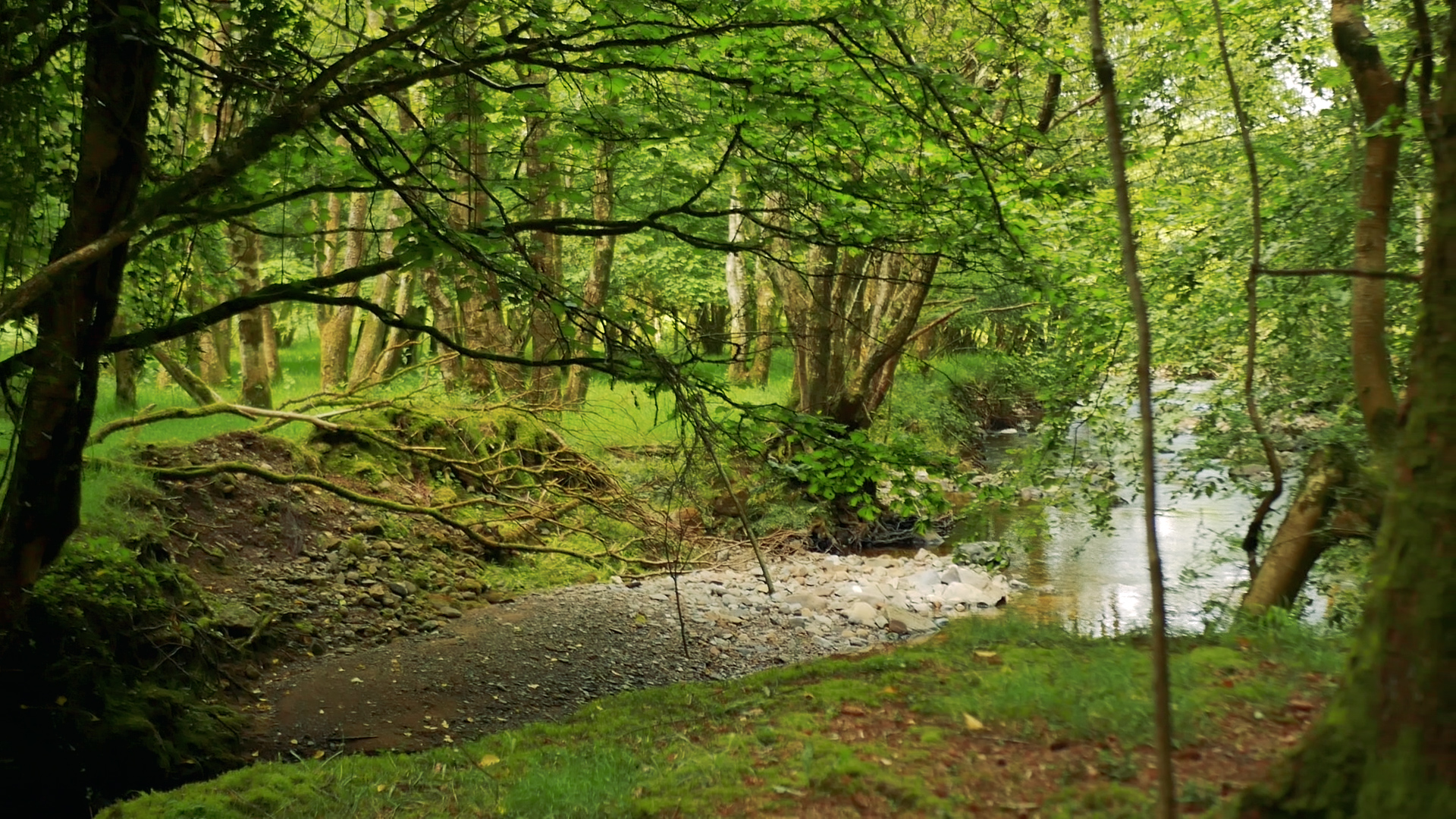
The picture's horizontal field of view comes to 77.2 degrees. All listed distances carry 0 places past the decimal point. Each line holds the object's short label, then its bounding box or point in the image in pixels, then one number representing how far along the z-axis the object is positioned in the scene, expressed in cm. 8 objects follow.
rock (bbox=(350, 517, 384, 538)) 994
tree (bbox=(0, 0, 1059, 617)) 424
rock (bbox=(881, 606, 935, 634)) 1002
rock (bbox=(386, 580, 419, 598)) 922
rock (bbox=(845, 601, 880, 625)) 1024
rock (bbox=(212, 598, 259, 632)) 733
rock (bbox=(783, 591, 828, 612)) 1063
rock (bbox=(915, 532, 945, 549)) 1436
